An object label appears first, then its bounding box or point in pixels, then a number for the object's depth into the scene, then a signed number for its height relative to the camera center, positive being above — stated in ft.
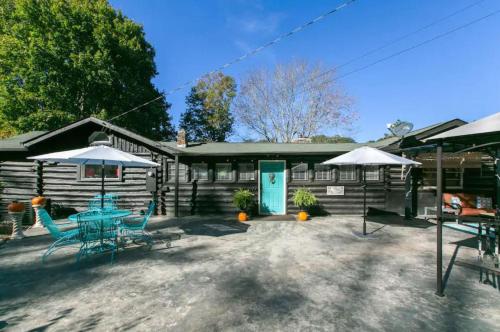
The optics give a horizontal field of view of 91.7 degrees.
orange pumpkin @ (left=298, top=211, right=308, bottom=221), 31.42 -5.87
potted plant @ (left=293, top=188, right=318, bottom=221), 31.58 -3.87
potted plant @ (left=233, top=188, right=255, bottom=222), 31.58 -4.06
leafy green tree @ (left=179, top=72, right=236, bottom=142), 95.91 +23.92
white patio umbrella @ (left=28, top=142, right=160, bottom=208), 18.21 +0.86
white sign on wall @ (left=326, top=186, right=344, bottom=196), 35.17 -2.75
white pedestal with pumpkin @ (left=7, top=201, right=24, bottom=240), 22.24 -4.64
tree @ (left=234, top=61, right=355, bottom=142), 82.07 +21.58
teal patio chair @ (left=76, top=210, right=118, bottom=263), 17.70 -5.05
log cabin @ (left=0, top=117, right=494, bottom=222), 34.50 -1.43
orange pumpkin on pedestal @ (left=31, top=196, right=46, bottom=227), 25.60 -3.91
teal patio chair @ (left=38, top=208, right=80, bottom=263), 16.89 -4.51
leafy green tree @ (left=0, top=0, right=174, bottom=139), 58.08 +25.71
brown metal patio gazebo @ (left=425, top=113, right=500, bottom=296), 11.13 +1.80
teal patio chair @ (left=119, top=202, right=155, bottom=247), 20.30 -6.12
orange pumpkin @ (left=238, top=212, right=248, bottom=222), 31.60 -6.13
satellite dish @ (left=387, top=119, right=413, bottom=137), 33.78 +6.26
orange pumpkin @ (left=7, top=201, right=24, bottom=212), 22.14 -3.68
